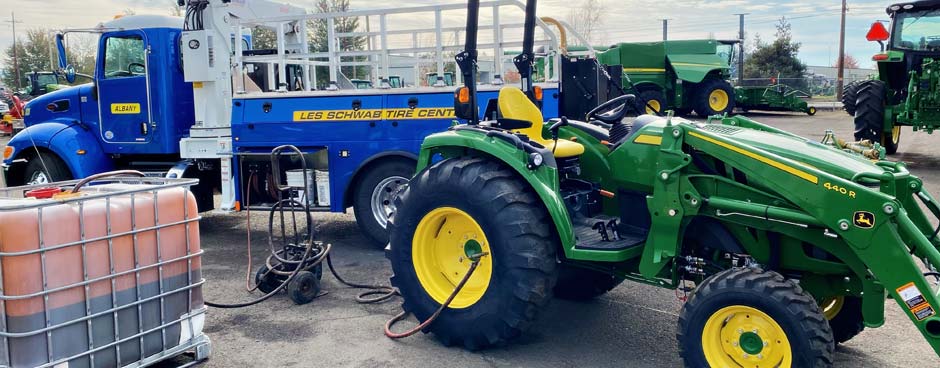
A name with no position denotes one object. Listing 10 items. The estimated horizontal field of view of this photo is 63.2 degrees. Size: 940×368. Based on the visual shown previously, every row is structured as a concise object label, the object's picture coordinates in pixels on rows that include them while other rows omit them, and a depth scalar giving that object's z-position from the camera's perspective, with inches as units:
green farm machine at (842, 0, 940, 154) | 514.9
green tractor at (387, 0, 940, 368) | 143.3
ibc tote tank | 145.3
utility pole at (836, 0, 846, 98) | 1299.2
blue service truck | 302.5
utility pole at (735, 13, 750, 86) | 1286.8
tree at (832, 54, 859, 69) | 2233.5
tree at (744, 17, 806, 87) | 1486.2
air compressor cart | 229.5
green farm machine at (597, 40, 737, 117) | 909.8
